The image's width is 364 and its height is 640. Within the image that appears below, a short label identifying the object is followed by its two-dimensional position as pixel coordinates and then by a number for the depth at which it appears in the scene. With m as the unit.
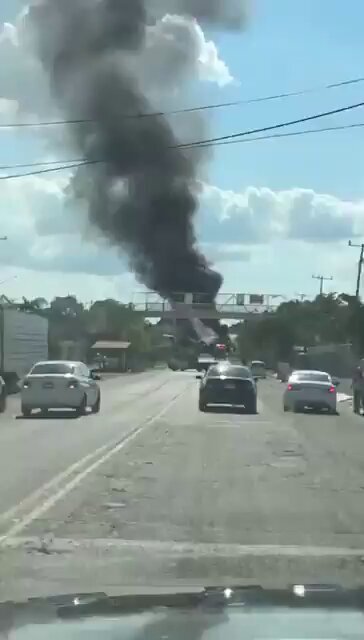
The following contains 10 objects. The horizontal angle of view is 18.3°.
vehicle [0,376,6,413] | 32.16
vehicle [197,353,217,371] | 90.66
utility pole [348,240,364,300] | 79.69
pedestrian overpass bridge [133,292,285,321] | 99.38
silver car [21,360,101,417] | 30.00
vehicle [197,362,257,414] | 33.84
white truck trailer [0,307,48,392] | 44.78
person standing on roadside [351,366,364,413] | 34.91
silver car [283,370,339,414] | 35.47
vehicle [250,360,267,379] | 81.38
